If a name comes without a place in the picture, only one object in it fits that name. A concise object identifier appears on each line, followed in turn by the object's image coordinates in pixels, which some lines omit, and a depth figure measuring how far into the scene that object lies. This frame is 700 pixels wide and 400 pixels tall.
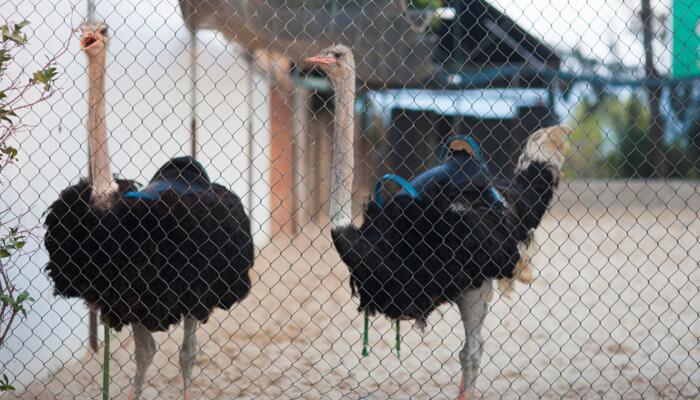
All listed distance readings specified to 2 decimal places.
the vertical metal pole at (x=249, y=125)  19.06
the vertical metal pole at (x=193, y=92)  14.61
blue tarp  22.64
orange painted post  22.55
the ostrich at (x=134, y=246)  8.31
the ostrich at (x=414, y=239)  8.52
